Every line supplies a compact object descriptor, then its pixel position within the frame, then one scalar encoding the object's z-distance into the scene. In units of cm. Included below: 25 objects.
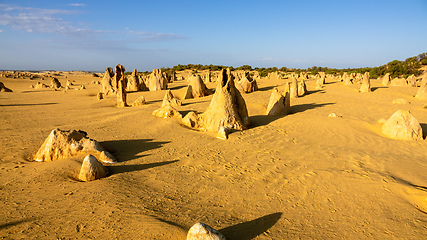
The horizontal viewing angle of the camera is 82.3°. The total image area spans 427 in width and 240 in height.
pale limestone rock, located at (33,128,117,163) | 466
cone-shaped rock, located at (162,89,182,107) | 1084
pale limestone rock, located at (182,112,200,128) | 749
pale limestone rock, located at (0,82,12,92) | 1821
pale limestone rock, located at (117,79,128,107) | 1186
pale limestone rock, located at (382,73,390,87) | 2080
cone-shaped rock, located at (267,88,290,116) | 938
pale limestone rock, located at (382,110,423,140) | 680
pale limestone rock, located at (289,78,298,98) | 1443
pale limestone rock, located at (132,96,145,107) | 1176
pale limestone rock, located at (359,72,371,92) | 1670
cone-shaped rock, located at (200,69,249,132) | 705
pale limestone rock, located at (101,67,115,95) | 1689
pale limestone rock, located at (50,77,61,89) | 2322
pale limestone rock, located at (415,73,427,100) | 1409
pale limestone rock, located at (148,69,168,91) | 1764
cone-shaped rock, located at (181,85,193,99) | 1384
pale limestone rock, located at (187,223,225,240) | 227
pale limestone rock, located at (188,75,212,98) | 1409
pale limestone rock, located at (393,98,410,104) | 1261
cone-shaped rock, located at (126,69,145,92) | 1739
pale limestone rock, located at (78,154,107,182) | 374
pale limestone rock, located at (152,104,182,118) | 847
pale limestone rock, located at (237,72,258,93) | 1587
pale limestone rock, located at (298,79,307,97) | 1525
